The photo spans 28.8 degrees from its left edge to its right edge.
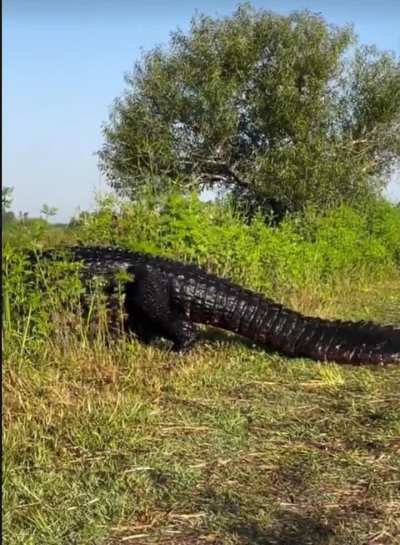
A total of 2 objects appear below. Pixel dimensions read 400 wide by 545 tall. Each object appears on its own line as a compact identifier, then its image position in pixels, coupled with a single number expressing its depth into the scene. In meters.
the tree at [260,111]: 21.73
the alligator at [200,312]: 6.67
